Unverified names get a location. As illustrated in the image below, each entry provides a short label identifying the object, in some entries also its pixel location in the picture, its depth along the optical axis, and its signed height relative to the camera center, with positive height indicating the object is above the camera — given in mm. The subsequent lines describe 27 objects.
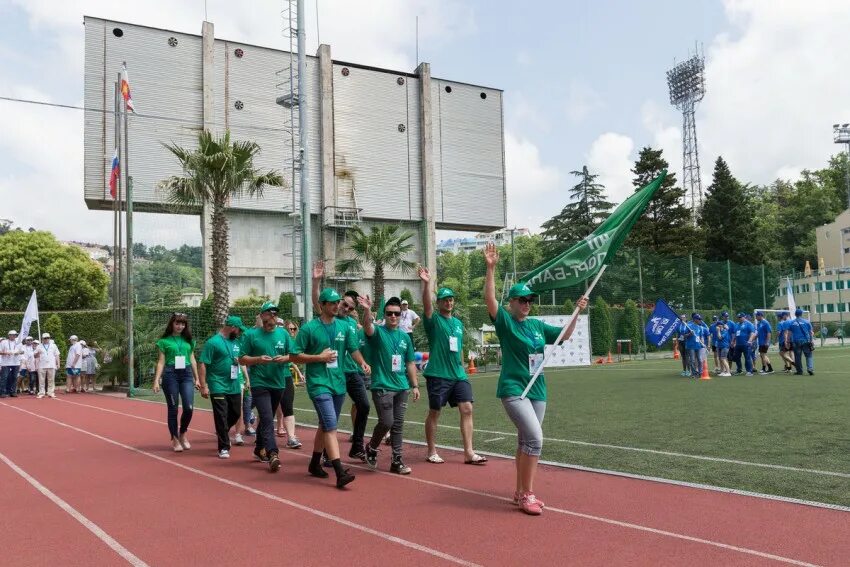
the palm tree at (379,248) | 33844 +4041
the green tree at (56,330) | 29703 +409
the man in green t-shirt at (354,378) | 7902 -525
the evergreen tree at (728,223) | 67312 +9759
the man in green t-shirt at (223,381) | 9484 -595
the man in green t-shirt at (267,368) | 8422 -405
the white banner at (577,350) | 26758 -799
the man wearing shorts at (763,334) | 21609 -274
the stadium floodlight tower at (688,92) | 73125 +25273
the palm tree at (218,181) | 24250 +5362
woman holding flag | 6043 -348
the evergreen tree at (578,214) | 62500 +10157
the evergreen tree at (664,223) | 60531 +9005
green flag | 7684 +839
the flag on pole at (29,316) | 22969 +788
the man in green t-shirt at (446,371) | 8211 -450
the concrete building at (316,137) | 39312 +12269
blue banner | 23844 +111
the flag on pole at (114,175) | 27062 +6239
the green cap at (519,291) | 6262 +345
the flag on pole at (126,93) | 26909 +9255
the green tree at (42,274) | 52531 +4927
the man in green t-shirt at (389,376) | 7977 -486
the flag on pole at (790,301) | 29453 +987
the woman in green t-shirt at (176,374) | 10195 -520
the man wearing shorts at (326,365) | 7262 -323
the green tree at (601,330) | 39125 -81
